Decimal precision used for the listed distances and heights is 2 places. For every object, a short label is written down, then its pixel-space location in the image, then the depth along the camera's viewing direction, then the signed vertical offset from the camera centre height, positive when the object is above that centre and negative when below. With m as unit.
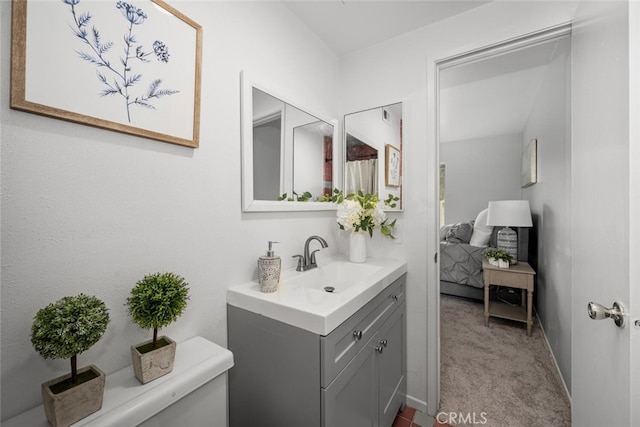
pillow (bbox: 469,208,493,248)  3.47 -0.24
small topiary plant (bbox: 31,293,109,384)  0.58 -0.26
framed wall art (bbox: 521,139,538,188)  2.94 +0.63
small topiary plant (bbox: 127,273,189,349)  0.74 -0.26
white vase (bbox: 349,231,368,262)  1.72 -0.22
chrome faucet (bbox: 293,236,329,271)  1.48 -0.26
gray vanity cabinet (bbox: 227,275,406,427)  0.90 -0.61
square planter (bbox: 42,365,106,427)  0.58 -0.43
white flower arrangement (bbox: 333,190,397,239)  1.67 +0.00
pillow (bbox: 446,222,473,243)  3.71 -0.26
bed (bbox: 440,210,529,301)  3.18 -0.53
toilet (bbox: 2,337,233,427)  0.64 -0.49
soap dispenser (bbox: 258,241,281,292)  1.12 -0.25
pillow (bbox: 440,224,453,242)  3.87 -0.26
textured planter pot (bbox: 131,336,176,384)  0.74 -0.43
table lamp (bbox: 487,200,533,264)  2.88 -0.04
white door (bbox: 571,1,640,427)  0.69 +0.02
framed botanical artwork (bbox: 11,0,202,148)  0.68 +0.45
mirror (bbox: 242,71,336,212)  1.24 +0.34
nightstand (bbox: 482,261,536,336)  2.48 -0.67
